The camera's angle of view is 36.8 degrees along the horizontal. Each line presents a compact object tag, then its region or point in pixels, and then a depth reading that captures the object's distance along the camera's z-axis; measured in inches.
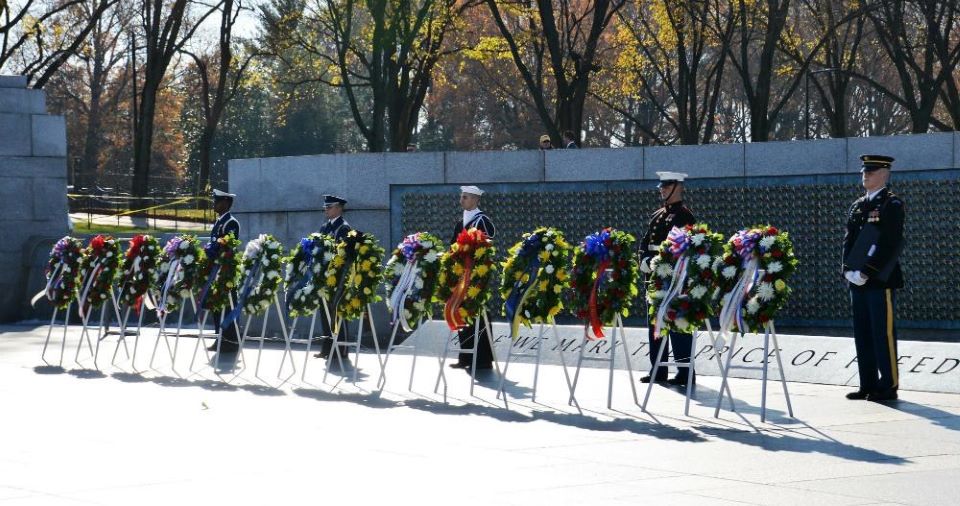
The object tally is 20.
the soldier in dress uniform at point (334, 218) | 614.2
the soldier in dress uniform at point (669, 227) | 497.0
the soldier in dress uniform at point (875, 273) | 438.3
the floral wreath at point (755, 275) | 405.1
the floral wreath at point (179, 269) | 579.2
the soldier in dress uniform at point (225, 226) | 650.8
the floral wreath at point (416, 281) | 500.1
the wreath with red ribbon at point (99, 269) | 623.8
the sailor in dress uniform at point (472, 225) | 559.2
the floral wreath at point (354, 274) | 517.0
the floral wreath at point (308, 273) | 529.7
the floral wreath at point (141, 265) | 601.9
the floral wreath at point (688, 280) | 419.8
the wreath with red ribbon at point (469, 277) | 479.8
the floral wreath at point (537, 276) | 462.9
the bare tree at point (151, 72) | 1561.3
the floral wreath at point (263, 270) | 554.9
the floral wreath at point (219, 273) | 571.2
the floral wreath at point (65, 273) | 646.5
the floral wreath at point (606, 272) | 447.5
